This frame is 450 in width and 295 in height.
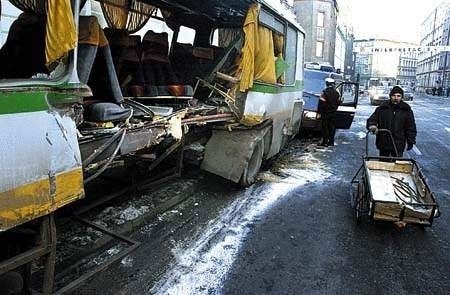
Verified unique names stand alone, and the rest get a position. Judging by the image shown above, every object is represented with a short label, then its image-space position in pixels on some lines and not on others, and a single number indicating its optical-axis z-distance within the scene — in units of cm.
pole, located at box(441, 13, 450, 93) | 7250
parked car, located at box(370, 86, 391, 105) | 3079
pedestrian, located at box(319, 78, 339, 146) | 1109
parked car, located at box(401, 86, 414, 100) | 3908
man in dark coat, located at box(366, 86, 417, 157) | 614
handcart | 459
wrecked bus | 252
